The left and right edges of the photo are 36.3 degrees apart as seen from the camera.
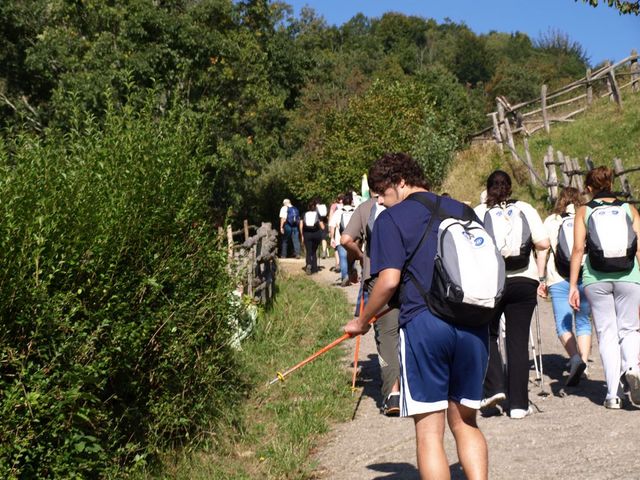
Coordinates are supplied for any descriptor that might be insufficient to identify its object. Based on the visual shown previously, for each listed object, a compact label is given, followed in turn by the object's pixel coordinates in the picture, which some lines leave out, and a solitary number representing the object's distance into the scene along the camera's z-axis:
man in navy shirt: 4.53
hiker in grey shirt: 7.54
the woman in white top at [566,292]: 8.40
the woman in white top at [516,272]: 7.20
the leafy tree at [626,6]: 12.37
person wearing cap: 23.62
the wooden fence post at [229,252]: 7.98
